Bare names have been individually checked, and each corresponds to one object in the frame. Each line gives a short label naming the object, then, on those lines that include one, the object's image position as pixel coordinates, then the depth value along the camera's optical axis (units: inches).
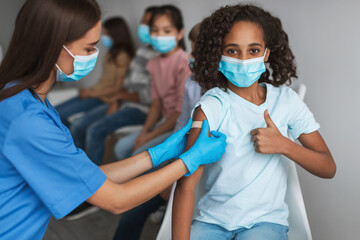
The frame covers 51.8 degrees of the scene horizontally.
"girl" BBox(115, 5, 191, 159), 86.3
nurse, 36.0
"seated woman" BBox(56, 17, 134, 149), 119.2
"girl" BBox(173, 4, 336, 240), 45.8
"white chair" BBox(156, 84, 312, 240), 49.2
